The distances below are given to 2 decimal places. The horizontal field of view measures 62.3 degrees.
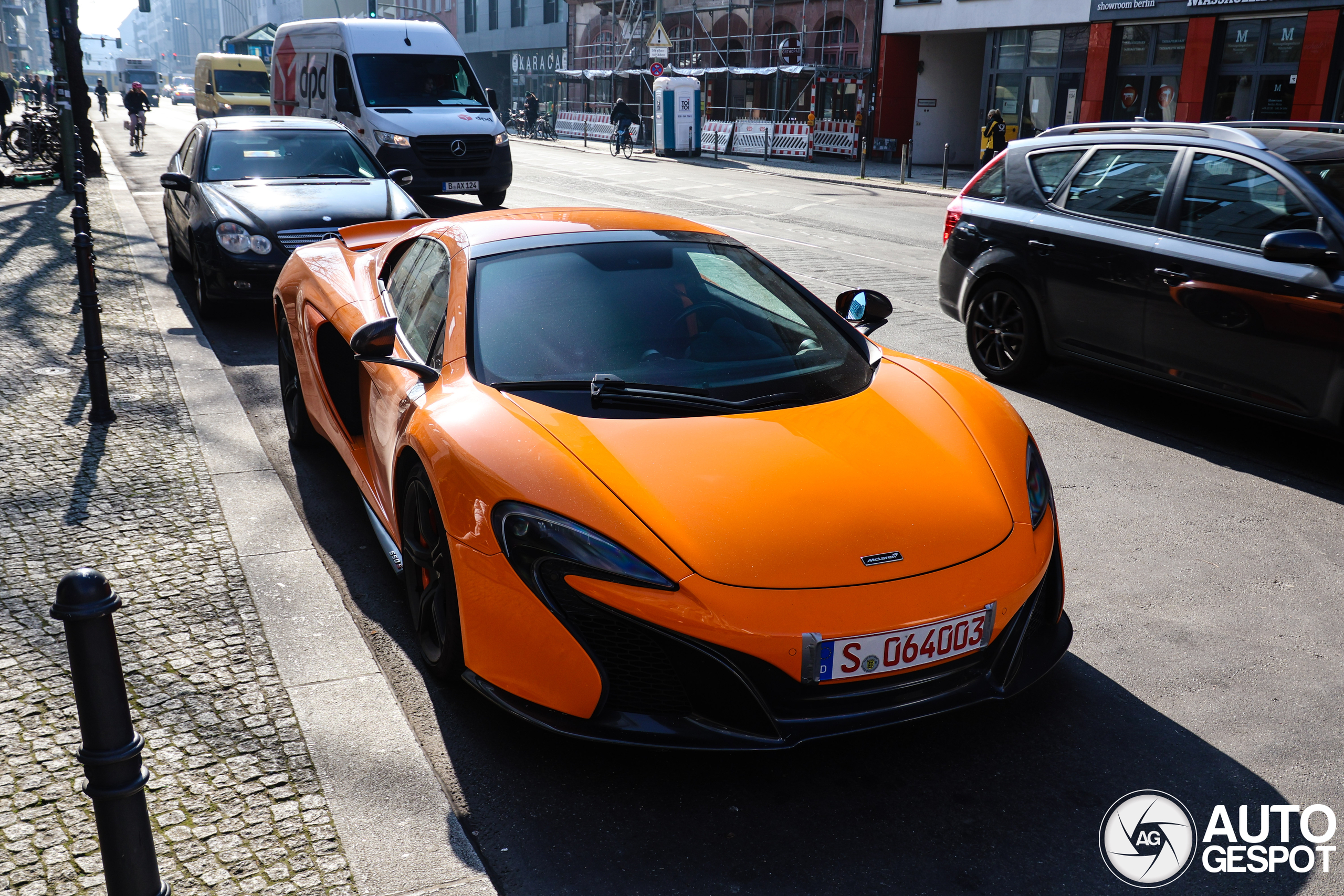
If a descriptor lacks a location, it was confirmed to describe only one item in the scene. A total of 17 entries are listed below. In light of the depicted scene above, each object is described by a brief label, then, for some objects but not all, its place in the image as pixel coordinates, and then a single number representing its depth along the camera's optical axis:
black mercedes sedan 8.30
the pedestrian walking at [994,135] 25.33
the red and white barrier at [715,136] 35.38
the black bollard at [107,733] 1.85
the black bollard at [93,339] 5.84
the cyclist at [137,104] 26.48
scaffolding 34.09
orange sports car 2.70
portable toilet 33.19
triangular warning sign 34.09
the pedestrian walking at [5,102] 22.22
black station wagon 5.41
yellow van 33.78
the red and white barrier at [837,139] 32.47
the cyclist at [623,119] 34.16
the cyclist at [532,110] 44.91
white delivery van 15.33
